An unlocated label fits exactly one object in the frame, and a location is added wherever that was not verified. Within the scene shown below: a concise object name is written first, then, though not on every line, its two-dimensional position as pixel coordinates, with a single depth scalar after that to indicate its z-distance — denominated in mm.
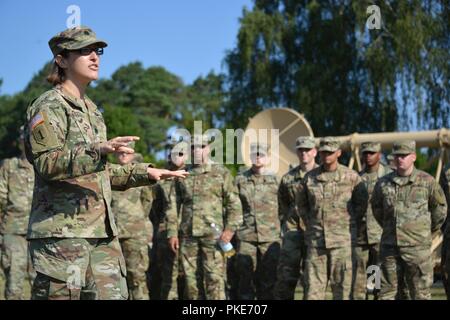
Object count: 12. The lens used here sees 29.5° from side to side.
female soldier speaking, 4988
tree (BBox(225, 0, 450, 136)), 27922
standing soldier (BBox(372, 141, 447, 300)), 9672
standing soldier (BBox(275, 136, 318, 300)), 11312
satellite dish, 16422
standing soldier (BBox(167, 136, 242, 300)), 11000
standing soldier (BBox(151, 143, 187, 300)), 11742
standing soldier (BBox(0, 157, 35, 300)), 11680
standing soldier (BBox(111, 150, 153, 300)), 11508
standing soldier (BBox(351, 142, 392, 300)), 11305
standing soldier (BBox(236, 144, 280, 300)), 12086
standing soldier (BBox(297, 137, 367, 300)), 10508
